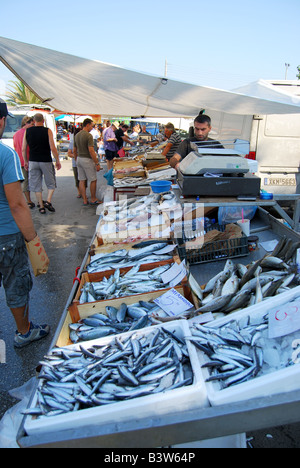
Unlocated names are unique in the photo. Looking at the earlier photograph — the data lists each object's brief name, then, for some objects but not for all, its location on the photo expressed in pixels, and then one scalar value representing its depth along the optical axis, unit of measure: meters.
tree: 29.20
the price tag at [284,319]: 1.71
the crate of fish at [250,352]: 1.47
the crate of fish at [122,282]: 2.67
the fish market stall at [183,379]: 1.42
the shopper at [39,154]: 7.37
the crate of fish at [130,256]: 3.12
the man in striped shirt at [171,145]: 8.31
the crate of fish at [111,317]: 2.22
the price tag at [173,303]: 2.37
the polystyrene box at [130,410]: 1.45
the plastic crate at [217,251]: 3.15
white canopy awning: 3.74
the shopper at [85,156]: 8.08
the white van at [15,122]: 16.27
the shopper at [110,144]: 11.91
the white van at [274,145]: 5.75
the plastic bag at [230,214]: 3.84
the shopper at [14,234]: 2.60
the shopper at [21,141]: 7.90
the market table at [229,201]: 3.02
